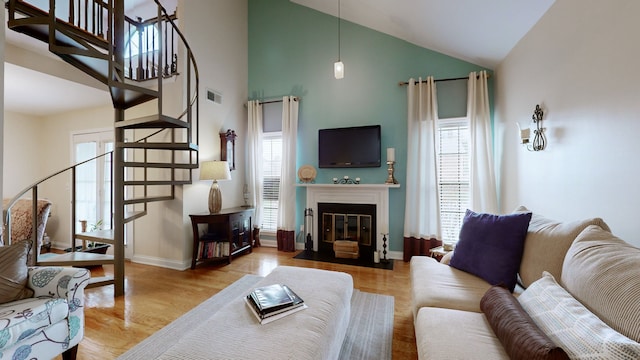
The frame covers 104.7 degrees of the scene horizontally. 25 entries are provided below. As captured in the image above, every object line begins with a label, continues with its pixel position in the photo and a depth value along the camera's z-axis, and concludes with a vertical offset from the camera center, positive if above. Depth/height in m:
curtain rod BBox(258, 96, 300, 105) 4.24 +1.41
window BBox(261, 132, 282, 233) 4.36 +0.05
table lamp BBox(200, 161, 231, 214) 3.46 +0.10
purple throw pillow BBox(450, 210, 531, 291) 1.70 -0.49
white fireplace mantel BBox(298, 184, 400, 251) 3.68 -0.24
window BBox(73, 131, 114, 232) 4.14 +0.07
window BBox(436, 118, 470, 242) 3.49 +0.10
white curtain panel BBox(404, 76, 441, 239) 3.48 +0.24
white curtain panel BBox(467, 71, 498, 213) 3.23 +0.43
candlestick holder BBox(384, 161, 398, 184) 3.62 +0.08
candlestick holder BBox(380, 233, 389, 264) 3.57 -0.99
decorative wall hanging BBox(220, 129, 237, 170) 3.92 +0.57
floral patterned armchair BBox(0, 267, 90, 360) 1.30 -0.76
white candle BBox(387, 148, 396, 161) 3.57 +0.39
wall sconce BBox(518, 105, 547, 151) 2.26 +0.42
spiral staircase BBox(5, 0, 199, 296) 2.08 +0.88
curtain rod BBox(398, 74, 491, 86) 3.43 +1.43
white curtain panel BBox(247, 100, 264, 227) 4.34 +0.56
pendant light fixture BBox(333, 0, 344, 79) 2.81 +1.27
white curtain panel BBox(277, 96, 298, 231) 4.11 +0.33
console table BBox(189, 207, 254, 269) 3.33 -0.77
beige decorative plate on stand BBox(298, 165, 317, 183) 4.02 +0.14
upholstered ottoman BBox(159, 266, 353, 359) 1.06 -0.73
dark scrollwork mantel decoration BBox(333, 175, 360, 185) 3.94 +0.02
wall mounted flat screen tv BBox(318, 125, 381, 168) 3.77 +0.54
